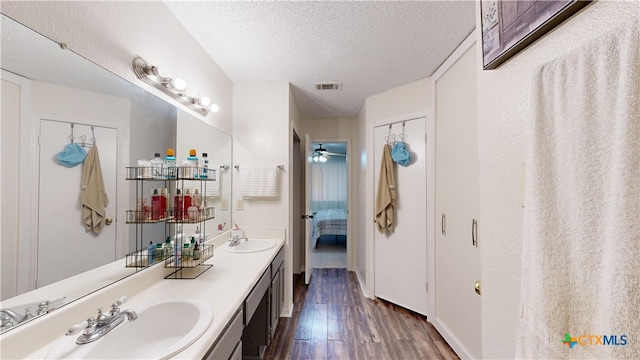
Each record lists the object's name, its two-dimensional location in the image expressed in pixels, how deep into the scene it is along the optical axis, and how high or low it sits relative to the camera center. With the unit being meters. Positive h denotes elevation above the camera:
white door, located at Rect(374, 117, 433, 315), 2.47 -0.56
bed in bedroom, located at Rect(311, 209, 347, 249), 5.04 -0.84
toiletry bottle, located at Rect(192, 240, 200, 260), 1.48 -0.41
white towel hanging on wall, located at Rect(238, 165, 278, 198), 2.34 +0.04
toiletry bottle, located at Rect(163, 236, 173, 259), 1.43 -0.38
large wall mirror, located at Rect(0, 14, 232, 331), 0.76 +0.06
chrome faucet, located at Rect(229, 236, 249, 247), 2.15 -0.50
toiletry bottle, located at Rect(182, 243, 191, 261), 1.46 -0.41
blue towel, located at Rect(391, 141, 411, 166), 2.53 +0.33
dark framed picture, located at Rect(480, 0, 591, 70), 0.54 +0.42
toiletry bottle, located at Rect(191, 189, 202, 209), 1.60 -0.10
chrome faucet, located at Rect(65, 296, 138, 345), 0.80 -0.49
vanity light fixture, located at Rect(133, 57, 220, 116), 1.29 +0.61
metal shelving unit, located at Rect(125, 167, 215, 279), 1.21 -0.19
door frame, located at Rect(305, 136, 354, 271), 3.75 -0.07
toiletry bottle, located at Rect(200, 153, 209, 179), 1.60 +0.12
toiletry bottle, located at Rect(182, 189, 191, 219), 1.49 -0.11
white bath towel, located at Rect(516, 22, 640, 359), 0.39 -0.04
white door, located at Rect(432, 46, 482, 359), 1.72 -0.19
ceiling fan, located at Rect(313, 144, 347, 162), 4.74 +0.62
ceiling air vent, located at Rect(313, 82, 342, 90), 2.53 +1.08
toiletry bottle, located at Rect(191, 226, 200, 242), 1.58 -0.34
